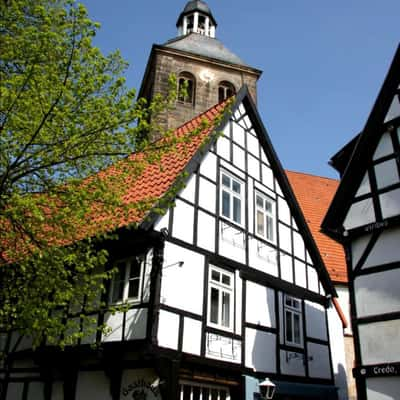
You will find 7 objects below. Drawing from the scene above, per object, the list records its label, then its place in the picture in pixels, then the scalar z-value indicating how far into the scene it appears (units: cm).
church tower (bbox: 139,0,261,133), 2306
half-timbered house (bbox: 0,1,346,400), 1059
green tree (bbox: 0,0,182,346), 807
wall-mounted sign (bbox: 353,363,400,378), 970
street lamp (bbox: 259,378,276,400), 1125
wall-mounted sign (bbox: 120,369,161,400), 1019
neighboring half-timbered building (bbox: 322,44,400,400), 1006
